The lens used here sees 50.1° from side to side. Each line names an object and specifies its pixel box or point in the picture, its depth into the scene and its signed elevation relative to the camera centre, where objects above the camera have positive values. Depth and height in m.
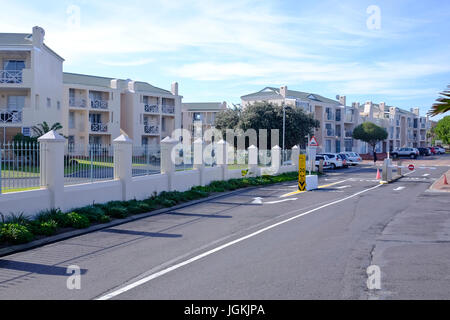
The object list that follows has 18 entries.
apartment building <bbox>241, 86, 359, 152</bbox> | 65.50 +5.09
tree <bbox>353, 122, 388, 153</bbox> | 73.12 +1.91
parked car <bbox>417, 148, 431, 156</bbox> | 83.25 -0.99
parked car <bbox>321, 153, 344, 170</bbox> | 45.54 -1.48
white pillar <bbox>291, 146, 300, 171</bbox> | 37.72 -0.86
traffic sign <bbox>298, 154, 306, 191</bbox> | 24.05 -1.59
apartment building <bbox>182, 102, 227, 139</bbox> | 73.56 +4.74
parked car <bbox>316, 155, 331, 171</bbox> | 44.58 -1.37
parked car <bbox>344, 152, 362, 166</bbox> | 50.97 -1.36
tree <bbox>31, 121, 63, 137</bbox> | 29.87 +0.93
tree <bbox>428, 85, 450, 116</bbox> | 18.90 +1.58
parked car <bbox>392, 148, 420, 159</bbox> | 71.00 -1.08
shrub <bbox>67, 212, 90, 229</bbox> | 12.52 -2.01
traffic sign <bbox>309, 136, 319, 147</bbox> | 26.54 +0.12
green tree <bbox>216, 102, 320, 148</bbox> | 46.31 +2.40
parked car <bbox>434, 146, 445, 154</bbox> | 91.10 -0.79
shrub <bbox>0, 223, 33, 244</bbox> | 10.42 -1.97
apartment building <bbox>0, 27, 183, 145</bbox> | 33.03 +3.93
